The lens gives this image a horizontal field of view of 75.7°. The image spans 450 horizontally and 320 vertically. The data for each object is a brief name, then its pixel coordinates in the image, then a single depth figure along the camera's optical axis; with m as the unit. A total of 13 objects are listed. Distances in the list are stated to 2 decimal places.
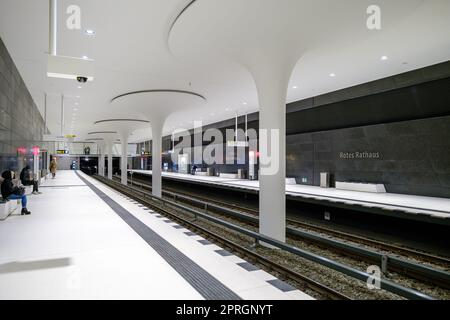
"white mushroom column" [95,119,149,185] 19.56
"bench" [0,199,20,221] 6.95
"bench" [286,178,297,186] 15.21
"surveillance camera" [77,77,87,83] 3.96
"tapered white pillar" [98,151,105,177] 36.88
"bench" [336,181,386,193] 10.71
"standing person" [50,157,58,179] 24.40
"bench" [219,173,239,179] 21.22
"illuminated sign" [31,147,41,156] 15.14
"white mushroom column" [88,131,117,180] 27.58
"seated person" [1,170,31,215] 7.02
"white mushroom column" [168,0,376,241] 4.79
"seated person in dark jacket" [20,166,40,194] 9.82
